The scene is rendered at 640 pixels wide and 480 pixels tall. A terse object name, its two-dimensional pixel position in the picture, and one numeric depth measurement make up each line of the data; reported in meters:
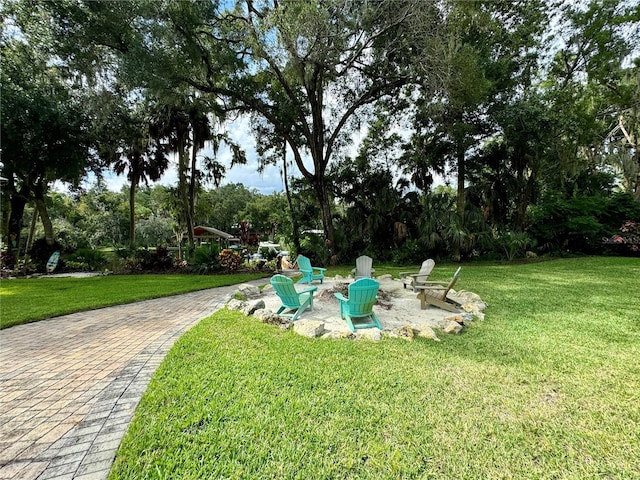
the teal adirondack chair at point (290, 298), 4.57
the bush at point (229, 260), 10.52
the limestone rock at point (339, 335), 3.76
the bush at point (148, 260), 11.44
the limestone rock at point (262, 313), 4.58
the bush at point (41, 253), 11.79
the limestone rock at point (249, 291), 6.51
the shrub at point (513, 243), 12.09
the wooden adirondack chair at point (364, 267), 7.38
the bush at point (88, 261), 12.12
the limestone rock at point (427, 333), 3.69
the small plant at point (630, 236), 11.95
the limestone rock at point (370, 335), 3.67
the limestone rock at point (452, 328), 3.92
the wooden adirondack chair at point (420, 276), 6.26
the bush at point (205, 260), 10.52
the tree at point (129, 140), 9.36
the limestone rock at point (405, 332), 3.70
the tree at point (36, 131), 9.20
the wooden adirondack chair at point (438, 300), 4.94
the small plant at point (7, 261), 11.45
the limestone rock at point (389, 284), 6.81
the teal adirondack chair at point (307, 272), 7.34
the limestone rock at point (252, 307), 4.94
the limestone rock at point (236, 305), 5.26
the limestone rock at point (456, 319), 4.23
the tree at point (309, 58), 7.83
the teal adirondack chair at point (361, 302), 3.98
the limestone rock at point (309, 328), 3.89
